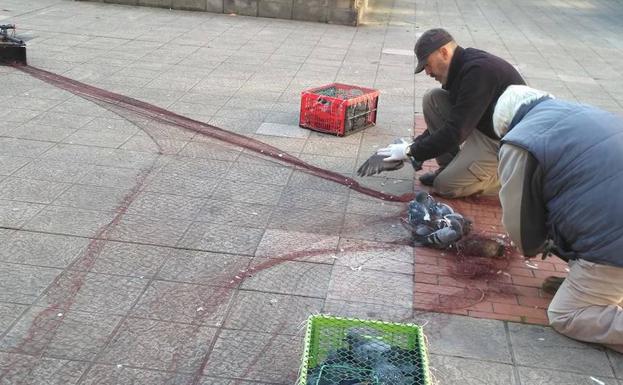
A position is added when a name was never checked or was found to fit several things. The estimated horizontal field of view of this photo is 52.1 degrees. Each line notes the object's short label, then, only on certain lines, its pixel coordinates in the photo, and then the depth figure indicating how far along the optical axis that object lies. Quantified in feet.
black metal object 25.45
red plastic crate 20.65
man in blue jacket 10.82
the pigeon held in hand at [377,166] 16.65
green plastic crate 8.47
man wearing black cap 15.26
